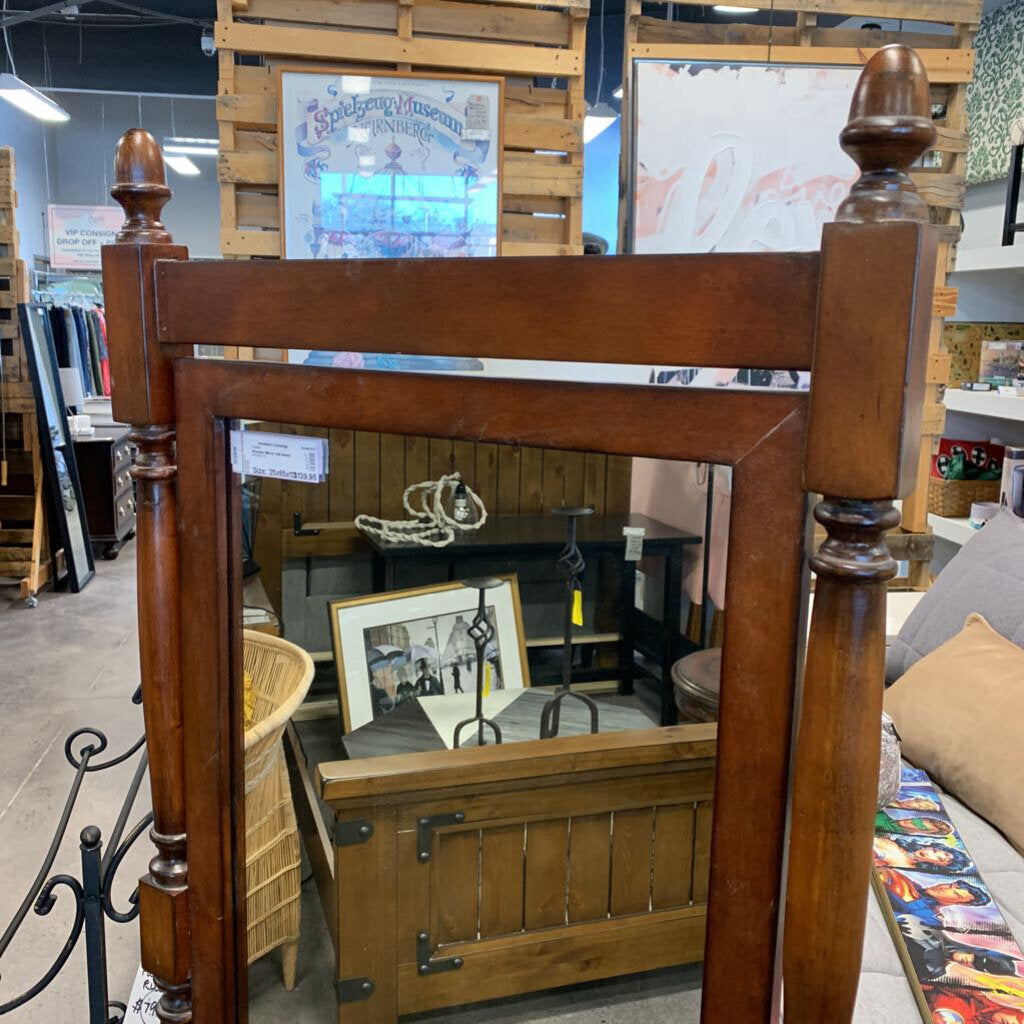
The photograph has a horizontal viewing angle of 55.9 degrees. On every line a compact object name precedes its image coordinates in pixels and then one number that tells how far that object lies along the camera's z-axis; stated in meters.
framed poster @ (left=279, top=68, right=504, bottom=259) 2.49
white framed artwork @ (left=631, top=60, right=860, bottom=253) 2.46
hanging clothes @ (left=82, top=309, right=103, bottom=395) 6.87
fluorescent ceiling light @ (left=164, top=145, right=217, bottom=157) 9.00
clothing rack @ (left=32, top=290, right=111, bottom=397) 5.79
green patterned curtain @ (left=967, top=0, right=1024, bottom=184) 4.08
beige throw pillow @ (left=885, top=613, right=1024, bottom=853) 1.52
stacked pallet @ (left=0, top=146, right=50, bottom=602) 4.80
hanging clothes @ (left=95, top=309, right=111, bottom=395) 7.35
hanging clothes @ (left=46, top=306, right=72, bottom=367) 5.76
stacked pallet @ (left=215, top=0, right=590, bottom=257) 2.57
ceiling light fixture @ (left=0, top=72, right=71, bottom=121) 6.46
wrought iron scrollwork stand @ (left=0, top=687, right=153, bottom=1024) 1.16
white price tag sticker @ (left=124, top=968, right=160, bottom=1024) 1.40
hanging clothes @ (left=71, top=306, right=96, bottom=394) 6.62
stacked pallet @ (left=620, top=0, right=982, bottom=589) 2.54
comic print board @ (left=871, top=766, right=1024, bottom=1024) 1.13
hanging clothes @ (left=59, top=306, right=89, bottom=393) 5.78
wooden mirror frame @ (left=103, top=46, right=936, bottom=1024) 0.57
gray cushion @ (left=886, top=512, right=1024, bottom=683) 1.81
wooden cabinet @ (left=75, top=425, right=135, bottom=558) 5.36
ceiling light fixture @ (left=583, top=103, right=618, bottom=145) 6.27
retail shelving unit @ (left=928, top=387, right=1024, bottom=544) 3.41
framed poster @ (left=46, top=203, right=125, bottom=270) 9.52
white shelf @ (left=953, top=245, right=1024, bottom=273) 3.46
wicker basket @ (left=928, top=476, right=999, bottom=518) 3.73
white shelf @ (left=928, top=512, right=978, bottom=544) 3.55
